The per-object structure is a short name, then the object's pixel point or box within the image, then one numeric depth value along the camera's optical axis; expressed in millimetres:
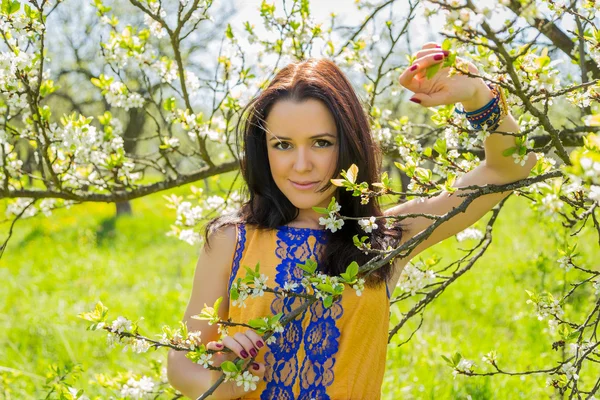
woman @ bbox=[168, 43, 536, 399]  1744
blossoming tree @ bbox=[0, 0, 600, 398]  1237
